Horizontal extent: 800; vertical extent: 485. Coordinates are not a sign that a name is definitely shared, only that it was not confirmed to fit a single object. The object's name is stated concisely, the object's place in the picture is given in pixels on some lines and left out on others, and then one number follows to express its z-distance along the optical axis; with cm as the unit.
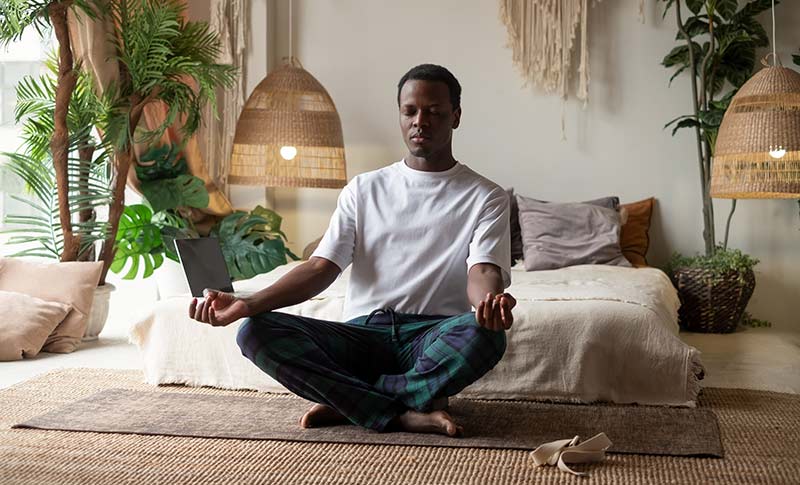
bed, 316
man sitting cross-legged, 265
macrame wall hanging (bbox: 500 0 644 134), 525
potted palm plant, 436
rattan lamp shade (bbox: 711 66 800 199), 432
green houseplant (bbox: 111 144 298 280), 495
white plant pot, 462
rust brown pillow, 508
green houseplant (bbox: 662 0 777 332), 482
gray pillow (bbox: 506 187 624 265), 500
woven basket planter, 481
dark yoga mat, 265
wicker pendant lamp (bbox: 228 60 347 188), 505
